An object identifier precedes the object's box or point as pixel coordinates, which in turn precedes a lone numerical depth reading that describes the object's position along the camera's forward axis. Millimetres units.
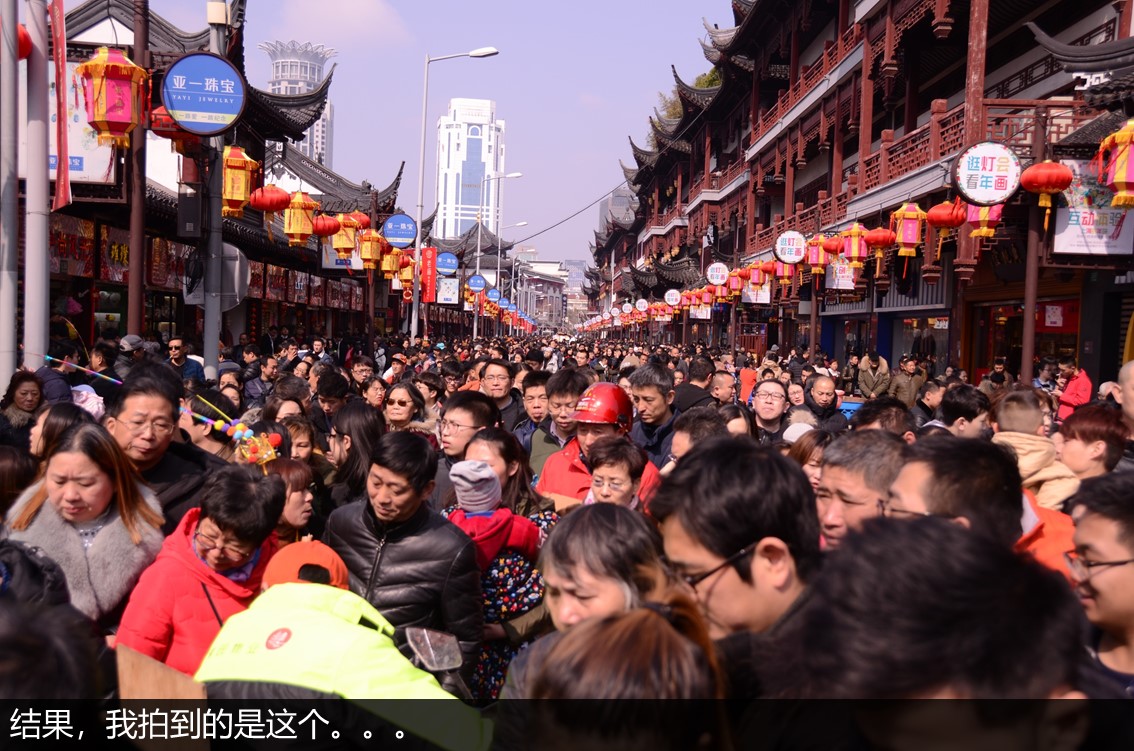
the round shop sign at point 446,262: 30766
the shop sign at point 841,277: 18812
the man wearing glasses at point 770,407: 7434
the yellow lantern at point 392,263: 21505
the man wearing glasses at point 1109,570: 2408
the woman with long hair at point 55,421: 4434
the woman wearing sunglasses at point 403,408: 6730
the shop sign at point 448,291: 33656
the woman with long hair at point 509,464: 4535
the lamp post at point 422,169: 24875
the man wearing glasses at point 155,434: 4238
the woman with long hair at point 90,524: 3266
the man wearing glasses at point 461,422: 5551
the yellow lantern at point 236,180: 10969
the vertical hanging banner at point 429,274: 28192
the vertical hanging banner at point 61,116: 8258
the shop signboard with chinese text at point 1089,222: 11617
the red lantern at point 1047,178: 11070
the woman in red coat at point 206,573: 2953
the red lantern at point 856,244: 16484
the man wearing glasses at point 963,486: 2693
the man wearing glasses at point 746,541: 2090
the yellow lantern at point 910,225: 14516
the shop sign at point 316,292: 29672
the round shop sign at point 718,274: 28109
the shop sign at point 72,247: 13859
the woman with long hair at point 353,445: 5234
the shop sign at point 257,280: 23014
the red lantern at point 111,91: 8828
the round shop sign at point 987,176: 11117
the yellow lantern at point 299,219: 13961
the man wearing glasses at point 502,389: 8258
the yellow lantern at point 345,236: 17812
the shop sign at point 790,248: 19406
